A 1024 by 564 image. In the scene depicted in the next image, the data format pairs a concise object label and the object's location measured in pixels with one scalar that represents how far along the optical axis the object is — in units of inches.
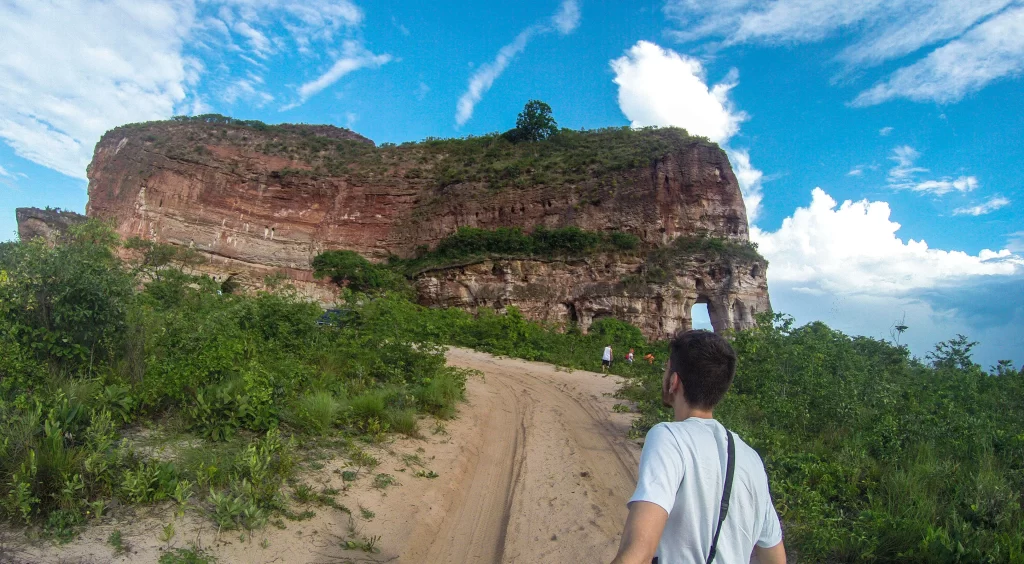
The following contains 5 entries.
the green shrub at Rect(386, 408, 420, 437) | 269.4
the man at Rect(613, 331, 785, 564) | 66.1
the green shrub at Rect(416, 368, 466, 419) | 318.0
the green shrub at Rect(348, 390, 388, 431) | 264.5
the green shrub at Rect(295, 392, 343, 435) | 244.4
